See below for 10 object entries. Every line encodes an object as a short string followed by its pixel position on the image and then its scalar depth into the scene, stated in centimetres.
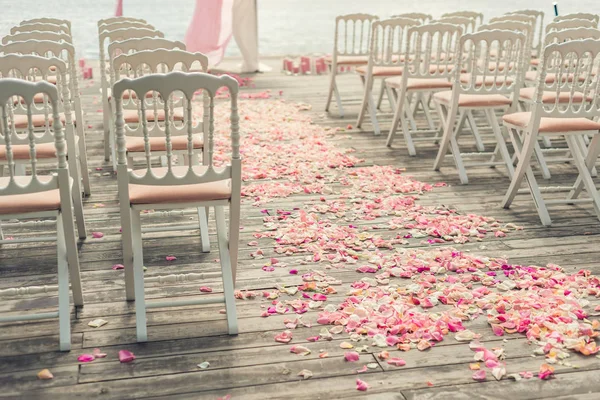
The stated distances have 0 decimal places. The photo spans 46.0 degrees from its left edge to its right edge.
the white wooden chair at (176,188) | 276
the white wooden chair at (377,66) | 602
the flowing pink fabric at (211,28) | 931
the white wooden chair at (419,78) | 527
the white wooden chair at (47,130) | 341
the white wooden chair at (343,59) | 668
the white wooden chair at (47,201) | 267
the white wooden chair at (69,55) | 405
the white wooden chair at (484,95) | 478
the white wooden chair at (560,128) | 400
